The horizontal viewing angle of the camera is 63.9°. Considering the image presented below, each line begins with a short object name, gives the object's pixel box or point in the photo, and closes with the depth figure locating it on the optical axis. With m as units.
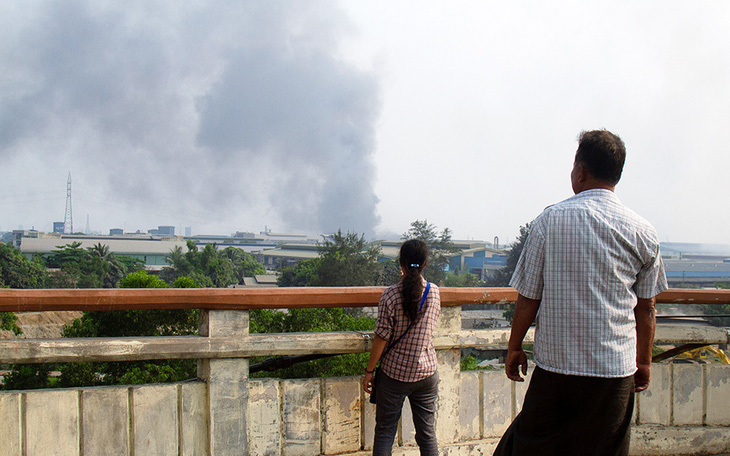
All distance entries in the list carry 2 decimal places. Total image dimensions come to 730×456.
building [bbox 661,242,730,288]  121.98
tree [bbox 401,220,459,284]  86.75
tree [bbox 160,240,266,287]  90.31
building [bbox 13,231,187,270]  135.12
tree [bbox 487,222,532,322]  87.31
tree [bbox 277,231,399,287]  74.31
